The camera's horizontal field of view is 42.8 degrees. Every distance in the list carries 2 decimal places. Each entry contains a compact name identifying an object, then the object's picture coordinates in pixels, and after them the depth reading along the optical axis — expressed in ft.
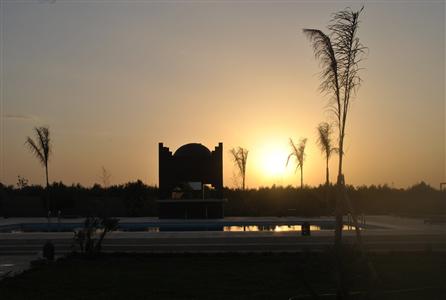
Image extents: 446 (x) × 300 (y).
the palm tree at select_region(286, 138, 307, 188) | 93.76
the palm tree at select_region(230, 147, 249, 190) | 110.83
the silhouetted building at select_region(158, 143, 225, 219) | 83.61
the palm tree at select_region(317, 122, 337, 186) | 72.49
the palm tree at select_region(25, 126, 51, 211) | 78.12
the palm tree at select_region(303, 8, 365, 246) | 31.27
